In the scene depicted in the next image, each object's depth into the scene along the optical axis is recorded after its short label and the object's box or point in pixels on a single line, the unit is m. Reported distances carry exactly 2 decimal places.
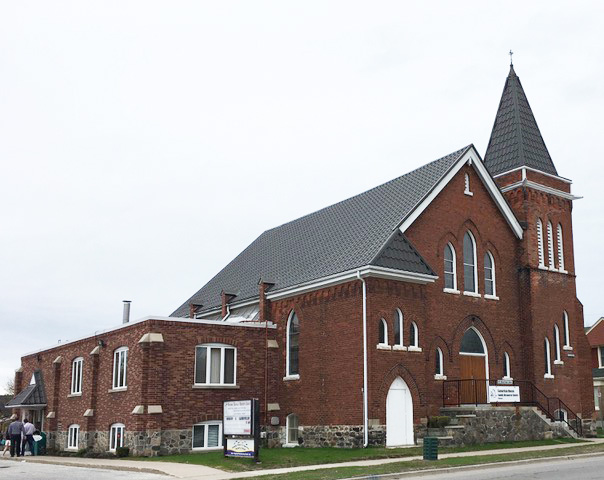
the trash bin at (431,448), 20.83
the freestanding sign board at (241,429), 21.58
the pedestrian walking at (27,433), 31.12
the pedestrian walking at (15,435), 29.53
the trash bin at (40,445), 33.08
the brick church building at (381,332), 26.20
